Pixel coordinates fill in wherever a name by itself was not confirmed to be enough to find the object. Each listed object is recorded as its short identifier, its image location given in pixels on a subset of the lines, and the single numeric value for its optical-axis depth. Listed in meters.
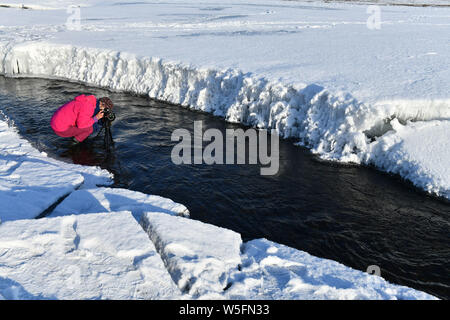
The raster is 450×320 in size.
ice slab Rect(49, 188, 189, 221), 6.63
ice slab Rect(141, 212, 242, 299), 4.55
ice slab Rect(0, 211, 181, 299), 4.27
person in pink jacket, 10.09
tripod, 10.29
